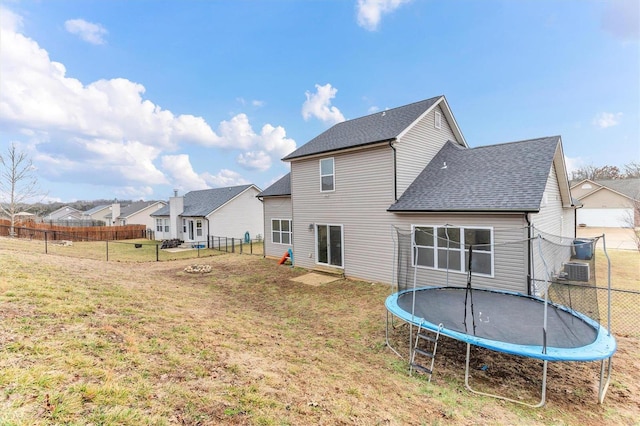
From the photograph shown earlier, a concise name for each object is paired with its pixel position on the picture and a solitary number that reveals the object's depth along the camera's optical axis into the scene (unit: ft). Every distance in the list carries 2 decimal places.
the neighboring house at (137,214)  117.80
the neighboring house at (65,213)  193.36
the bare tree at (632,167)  74.11
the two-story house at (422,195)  25.91
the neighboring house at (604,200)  98.48
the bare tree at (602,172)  143.26
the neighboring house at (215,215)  77.56
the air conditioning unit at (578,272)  32.55
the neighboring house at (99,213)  152.35
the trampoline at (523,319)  13.64
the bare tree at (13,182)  81.87
